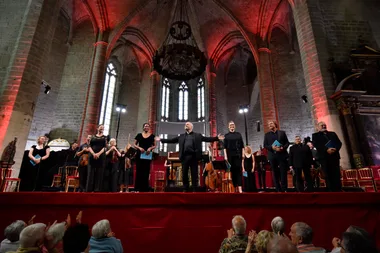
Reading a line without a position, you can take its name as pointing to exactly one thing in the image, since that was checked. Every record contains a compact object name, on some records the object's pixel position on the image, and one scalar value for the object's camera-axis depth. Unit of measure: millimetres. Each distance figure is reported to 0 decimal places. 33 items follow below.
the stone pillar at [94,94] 11023
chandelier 8523
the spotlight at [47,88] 11691
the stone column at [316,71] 7082
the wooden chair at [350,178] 6070
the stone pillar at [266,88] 11852
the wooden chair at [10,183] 5406
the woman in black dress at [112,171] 6046
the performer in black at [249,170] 5625
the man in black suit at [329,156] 4680
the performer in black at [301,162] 5035
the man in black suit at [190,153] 4621
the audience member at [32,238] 1699
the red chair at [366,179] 5660
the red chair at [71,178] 6752
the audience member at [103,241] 2023
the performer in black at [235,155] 5105
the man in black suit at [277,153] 4926
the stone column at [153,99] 15745
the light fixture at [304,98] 13164
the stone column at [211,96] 16047
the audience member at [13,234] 2137
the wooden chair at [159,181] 8500
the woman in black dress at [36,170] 5027
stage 3146
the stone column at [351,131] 6469
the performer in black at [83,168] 5532
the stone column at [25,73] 6469
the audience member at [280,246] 1229
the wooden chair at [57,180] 8125
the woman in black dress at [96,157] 4883
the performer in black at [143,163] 4922
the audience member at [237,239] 2029
